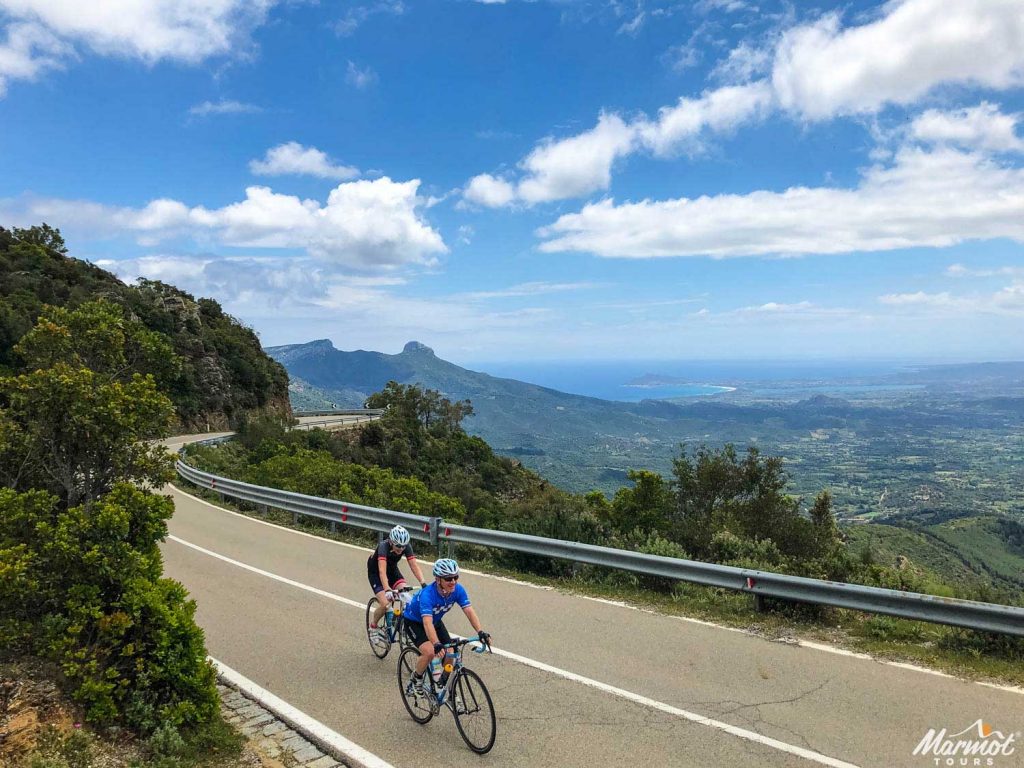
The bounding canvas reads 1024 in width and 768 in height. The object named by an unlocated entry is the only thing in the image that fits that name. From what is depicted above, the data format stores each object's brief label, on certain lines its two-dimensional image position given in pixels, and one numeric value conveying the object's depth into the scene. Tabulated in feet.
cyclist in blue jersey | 16.90
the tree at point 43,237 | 192.65
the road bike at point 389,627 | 21.07
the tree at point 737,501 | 46.88
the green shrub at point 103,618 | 16.10
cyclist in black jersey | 21.95
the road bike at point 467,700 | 16.43
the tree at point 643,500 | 67.82
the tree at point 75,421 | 18.31
